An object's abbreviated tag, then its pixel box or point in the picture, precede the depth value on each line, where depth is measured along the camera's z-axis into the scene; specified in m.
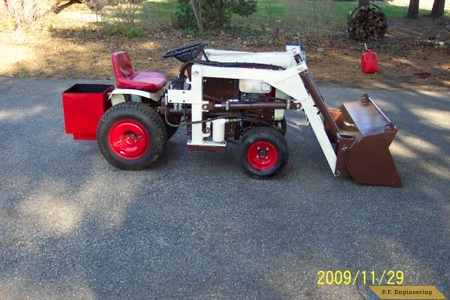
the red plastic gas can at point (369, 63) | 8.53
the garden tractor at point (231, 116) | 3.95
